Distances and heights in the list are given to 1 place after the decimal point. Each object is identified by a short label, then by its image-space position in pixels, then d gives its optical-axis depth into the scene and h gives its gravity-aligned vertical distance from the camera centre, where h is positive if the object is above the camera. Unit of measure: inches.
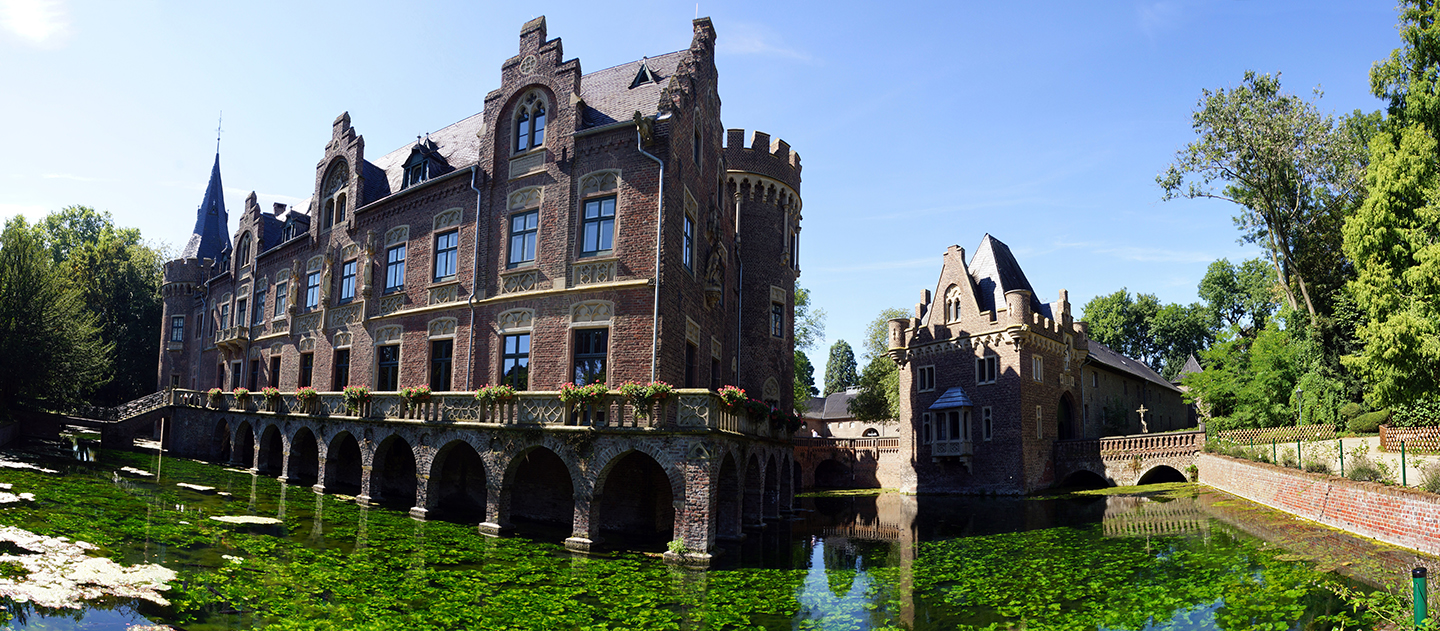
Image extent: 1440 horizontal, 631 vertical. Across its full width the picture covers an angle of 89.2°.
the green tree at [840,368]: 3676.2 +178.6
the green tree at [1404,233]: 719.7 +195.1
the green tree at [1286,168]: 1219.2 +417.9
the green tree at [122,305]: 1984.5 +234.0
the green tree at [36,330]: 1231.5 +101.6
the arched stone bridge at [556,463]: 661.9 -72.6
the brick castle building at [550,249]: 788.6 +192.7
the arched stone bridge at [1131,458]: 1321.4 -91.4
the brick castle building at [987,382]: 1416.1 +50.5
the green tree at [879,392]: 1887.8 +32.5
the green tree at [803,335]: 2255.9 +228.6
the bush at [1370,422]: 999.0 -11.0
